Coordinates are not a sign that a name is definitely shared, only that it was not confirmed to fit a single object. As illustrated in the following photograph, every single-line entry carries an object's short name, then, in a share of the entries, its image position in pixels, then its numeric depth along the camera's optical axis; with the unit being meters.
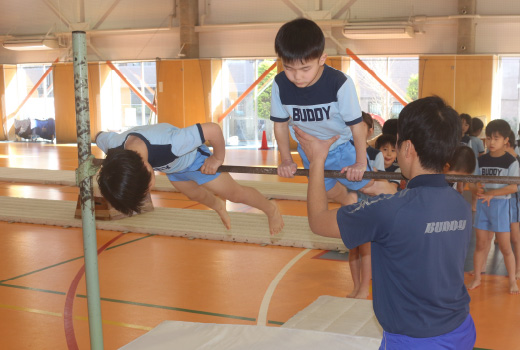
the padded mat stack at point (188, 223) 5.91
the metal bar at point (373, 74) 15.23
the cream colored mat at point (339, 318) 3.56
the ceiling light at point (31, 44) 18.20
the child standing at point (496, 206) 4.46
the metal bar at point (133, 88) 17.97
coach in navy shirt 1.75
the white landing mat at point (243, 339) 3.22
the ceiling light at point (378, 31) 14.34
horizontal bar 2.49
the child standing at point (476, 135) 7.15
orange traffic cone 16.31
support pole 2.49
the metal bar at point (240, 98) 17.02
